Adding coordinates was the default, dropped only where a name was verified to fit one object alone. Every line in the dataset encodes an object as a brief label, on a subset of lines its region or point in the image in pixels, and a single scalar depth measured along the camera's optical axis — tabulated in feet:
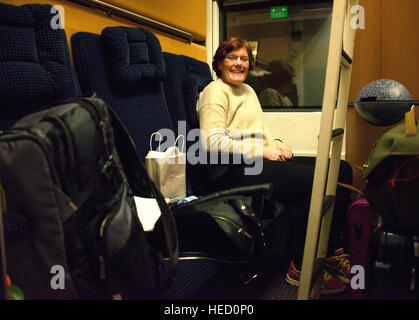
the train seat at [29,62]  3.56
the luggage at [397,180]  3.55
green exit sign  9.35
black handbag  3.66
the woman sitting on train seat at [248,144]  5.25
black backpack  2.45
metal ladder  3.41
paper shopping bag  4.75
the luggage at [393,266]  3.58
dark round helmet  4.99
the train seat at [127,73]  4.84
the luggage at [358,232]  4.59
